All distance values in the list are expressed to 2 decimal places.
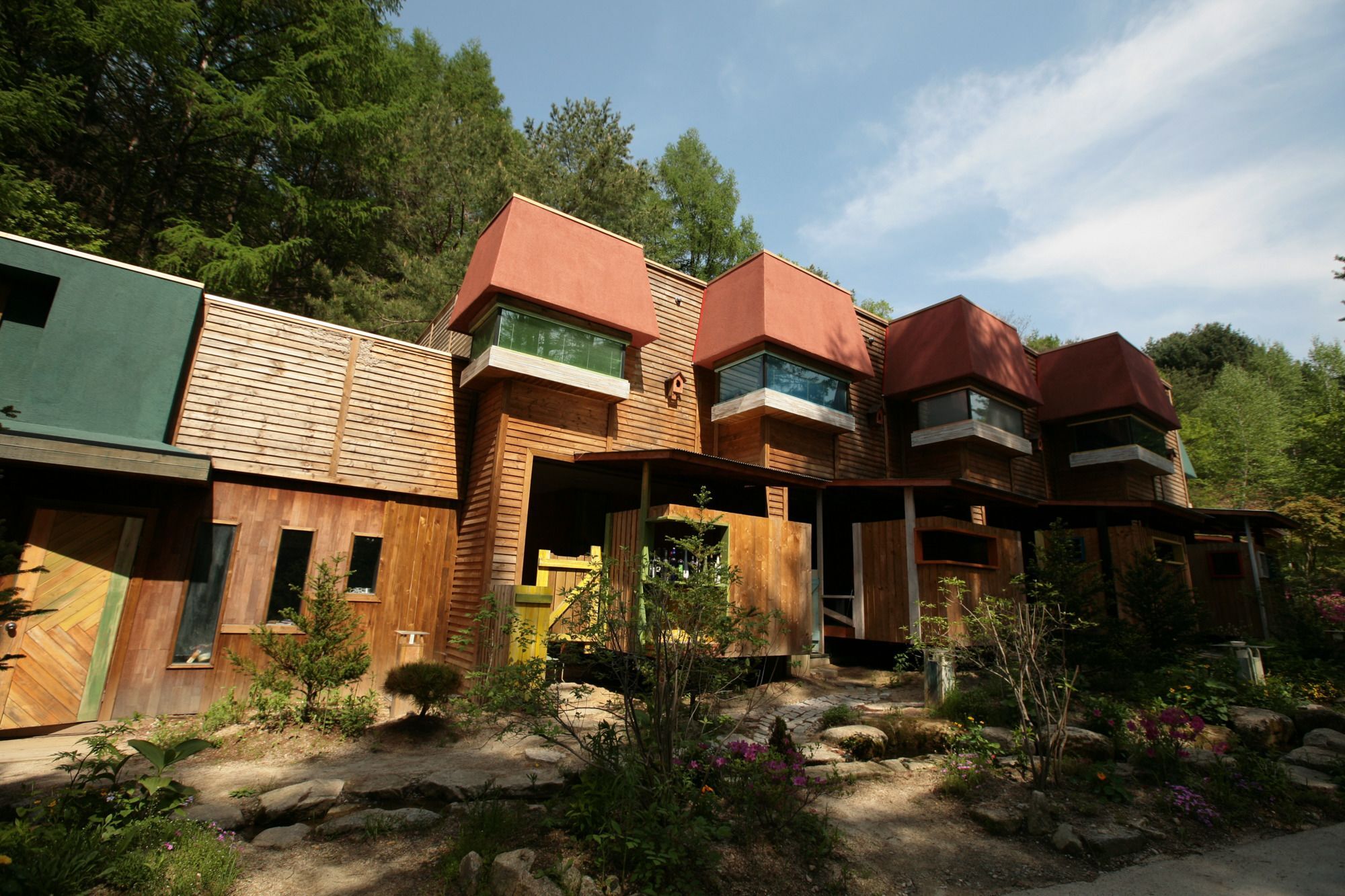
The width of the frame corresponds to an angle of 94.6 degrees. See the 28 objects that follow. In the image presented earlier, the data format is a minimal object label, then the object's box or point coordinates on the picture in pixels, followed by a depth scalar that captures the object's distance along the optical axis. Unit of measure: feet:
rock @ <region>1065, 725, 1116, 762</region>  20.35
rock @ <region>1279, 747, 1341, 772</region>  21.21
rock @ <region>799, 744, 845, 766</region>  19.40
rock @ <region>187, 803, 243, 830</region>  14.49
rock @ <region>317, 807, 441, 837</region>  14.52
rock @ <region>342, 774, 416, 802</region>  16.42
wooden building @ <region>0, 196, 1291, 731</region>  25.82
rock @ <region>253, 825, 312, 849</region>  13.82
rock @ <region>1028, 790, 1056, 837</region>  15.52
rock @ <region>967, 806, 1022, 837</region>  15.64
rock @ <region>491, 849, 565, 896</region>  10.55
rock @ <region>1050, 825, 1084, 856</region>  14.71
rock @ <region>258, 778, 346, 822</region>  15.03
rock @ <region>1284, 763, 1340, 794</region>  19.63
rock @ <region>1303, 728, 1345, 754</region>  22.57
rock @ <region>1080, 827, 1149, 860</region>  14.76
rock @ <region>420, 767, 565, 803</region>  16.42
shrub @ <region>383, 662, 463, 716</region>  23.45
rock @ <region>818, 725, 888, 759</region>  21.42
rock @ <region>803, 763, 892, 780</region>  18.63
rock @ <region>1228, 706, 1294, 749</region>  22.88
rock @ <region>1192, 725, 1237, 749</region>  22.35
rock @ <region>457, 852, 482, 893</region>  11.32
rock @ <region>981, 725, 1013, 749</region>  20.72
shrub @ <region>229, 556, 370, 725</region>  23.27
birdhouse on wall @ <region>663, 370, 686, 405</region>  42.34
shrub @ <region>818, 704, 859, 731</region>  24.50
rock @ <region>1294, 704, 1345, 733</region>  24.59
